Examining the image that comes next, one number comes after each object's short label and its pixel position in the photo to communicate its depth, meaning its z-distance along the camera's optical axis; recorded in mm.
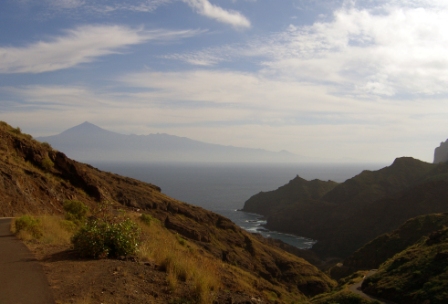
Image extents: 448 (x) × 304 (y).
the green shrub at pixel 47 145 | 29828
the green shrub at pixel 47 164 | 27156
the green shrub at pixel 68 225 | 13961
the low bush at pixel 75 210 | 16750
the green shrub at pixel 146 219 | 25138
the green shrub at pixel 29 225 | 12645
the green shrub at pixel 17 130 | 28969
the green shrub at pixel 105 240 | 9656
